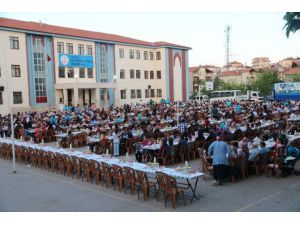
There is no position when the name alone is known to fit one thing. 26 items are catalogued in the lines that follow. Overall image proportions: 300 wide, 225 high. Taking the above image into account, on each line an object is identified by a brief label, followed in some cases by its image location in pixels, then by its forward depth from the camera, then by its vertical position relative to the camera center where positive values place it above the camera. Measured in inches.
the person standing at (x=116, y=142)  635.5 -79.7
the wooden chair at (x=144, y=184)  375.2 -94.1
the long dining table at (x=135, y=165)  363.3 -80.0
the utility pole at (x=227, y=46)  3740.2 +546.4
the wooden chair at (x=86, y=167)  464.8 -90.8
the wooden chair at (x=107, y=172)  432.5 -91.4
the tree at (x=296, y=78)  2744.1 +124.6
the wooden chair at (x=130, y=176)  397.7 -90.2
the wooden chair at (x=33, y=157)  592.1 -96.5
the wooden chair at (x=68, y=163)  504.4 -92.0
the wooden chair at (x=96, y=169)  449.7 -90.9
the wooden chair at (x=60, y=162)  519.3 -92.6
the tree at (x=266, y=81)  2306.8 +86.3
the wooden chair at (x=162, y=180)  351.9 -85.0
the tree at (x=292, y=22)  346.3 +72.5
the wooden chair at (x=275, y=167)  443.5 -92.9
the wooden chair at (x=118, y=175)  413.7 -91.2
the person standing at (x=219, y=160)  412.2 -76.8
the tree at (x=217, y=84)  2915.8 +96.6
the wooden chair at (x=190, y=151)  577.9 -92.3
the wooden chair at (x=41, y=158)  562.9 -95.1
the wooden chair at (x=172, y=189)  344.2 -91.8
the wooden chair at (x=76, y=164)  489.1 -91.7
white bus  1972.3 +0.4
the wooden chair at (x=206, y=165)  460.6 -93.2
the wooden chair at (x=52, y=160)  540.4 -93.4
